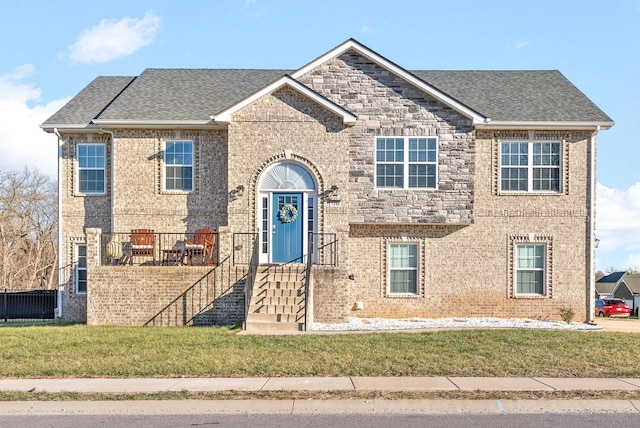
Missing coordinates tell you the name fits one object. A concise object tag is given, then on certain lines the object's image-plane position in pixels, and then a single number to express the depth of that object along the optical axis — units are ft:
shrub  61.87
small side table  61.11
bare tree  144.66
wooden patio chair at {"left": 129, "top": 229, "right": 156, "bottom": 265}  63.21
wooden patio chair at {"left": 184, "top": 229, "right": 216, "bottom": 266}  61.72
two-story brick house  61.46
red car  142.00
